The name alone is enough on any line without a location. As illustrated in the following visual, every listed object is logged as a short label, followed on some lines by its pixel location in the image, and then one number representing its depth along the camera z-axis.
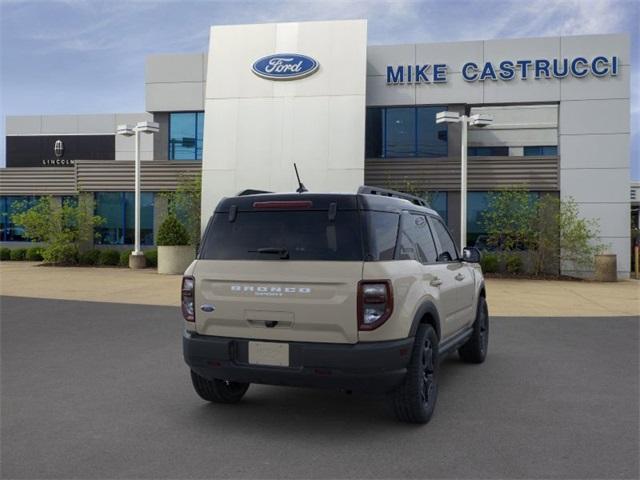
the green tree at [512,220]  21.25
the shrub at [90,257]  23.94
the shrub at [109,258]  23.73
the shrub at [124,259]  23.61
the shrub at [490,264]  20.84
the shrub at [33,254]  26.46
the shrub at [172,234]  20.62
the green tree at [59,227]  24.14
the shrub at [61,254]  23.95
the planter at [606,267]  19.98
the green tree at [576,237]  20.95
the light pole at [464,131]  20.13
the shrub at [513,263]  20.95
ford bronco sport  4.43
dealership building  21.59
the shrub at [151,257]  23.41
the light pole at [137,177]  23.03
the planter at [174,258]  20.45
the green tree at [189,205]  23.84
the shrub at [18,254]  26.97
